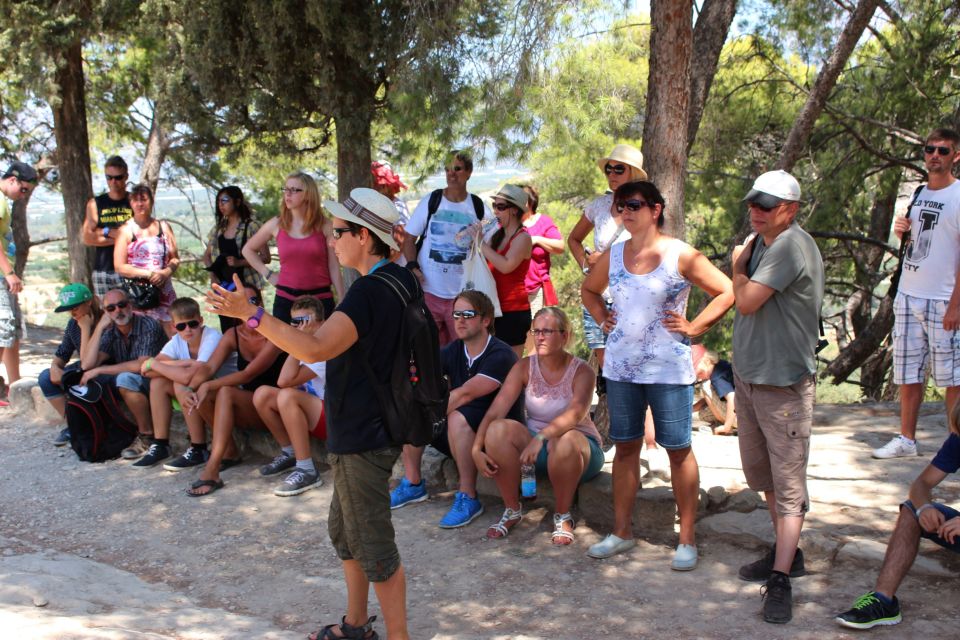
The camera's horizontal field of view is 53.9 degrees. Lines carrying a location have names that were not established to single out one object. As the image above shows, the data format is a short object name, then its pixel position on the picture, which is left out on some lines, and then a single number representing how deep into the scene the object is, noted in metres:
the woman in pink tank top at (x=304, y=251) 6.34
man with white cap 3.89
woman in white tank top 4.25
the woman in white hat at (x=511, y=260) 6.04
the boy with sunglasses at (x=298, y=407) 5.69
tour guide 3.42
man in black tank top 7.66
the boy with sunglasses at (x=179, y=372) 6.27
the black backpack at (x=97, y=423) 6.52
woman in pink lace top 4.79
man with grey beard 6.58
